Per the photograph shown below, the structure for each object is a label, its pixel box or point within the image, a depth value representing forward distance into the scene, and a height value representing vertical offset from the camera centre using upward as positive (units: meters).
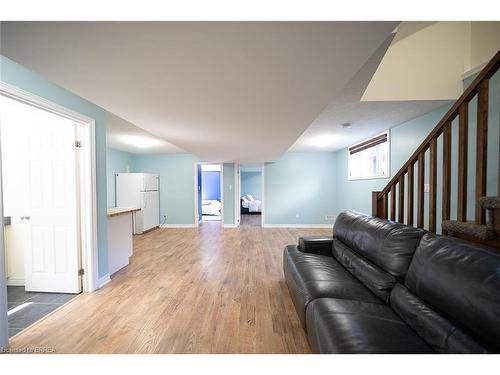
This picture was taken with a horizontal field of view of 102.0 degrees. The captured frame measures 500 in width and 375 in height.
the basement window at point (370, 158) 4.10 +0.57
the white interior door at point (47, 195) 2.26 -0.12
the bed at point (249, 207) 9.01 -1.05
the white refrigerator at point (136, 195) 5.38 -0.29
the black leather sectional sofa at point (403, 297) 0.94 -0.73
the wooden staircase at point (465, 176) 1.21 +0.05
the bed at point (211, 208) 8.60 -1.05
